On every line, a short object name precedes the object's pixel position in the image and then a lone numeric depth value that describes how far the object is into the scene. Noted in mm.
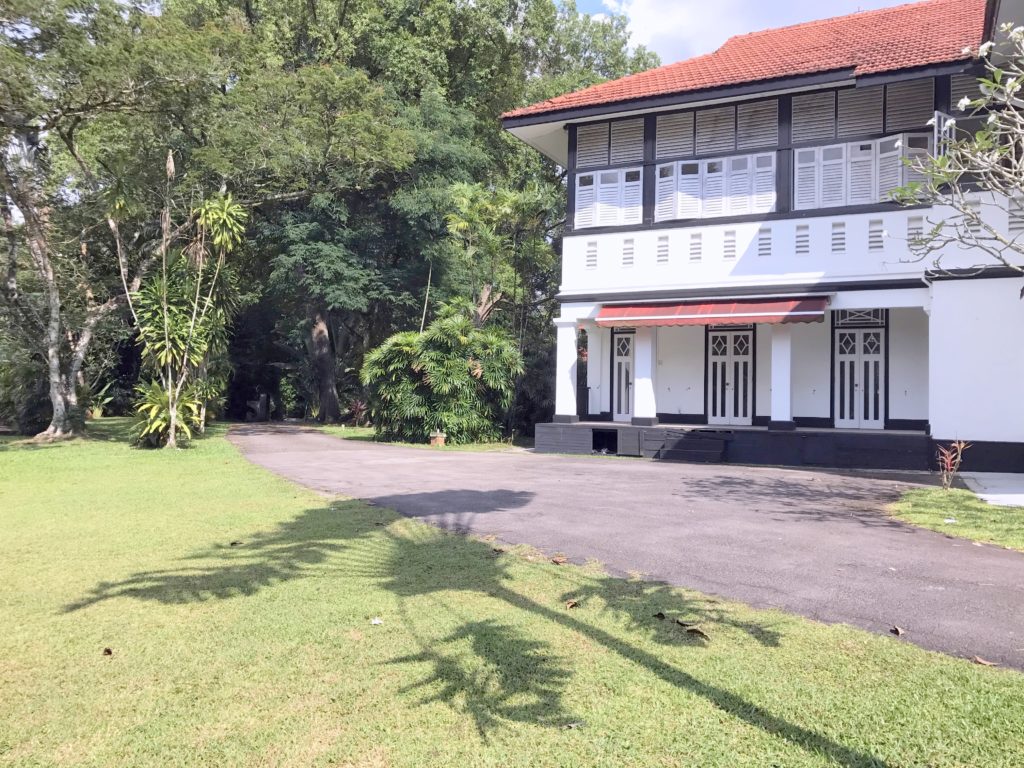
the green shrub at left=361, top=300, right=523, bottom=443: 18516
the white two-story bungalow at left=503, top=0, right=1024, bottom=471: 14781
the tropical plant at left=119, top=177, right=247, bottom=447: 16016
